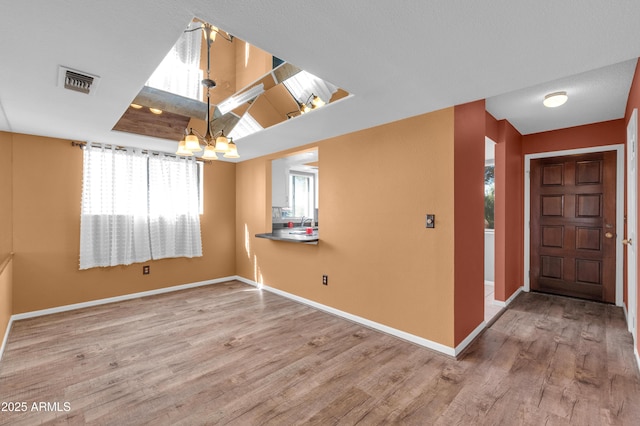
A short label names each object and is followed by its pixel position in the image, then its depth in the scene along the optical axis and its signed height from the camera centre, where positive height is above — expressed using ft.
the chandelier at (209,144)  8.87 +2.13
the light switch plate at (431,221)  8.86 -0.30
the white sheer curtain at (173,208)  14.46 +0.16
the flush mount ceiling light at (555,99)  9.41 +3.72
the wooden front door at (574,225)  12.81 -0.67
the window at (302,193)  22.50 +1.46
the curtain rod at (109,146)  12.47 +2.92
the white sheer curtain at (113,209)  12.61 +0.09
